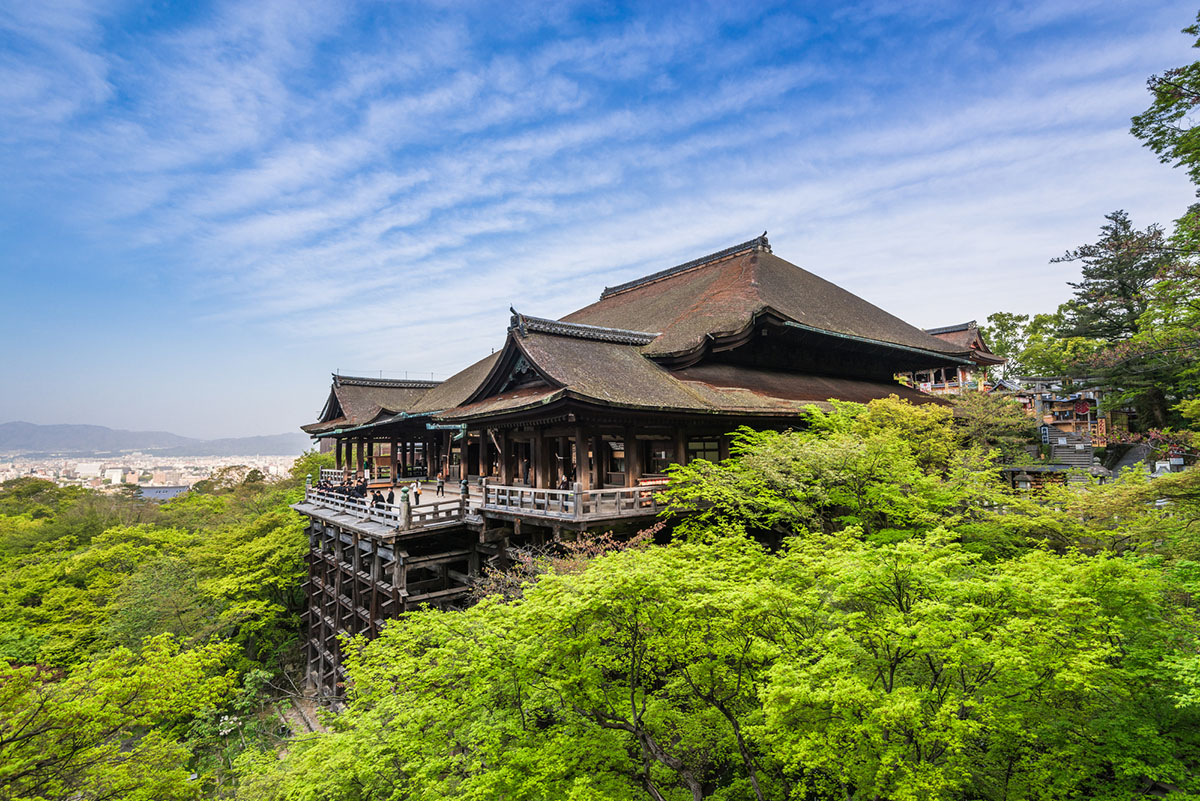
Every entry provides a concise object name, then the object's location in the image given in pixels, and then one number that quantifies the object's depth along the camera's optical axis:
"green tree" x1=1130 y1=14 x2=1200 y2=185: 10.16
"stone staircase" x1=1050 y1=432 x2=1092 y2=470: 25.20
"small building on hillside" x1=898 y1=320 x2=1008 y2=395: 33.12
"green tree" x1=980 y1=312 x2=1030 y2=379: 40.22
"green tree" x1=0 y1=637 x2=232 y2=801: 9.48
